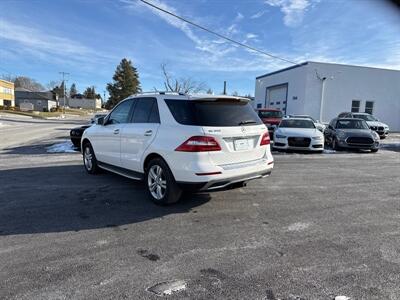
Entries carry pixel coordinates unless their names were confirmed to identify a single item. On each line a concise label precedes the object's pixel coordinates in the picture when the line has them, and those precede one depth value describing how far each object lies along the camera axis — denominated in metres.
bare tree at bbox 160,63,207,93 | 43.57
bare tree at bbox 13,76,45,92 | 136.25
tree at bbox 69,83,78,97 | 148.07
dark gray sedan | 12.97
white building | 28.44
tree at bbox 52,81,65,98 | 124.41
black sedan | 11.12
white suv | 4.47
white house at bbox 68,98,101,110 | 122.50
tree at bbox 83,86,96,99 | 132.15
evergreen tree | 75.06
